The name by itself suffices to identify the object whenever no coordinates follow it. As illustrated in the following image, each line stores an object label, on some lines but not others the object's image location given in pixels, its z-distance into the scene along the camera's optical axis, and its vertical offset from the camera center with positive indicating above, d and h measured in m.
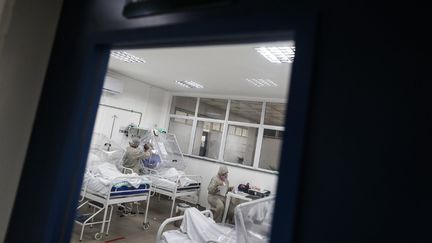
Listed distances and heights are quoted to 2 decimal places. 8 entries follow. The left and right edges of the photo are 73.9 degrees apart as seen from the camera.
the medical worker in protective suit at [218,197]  5.11 -0.97
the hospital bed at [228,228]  2.33 -0.80
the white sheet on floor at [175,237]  2.81 -0.98
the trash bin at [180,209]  4.75 -1.16
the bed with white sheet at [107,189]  3.82 -0.84
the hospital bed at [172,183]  5.02 -0.82
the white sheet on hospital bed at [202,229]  2.92 -0.90
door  0.89 +0.20
